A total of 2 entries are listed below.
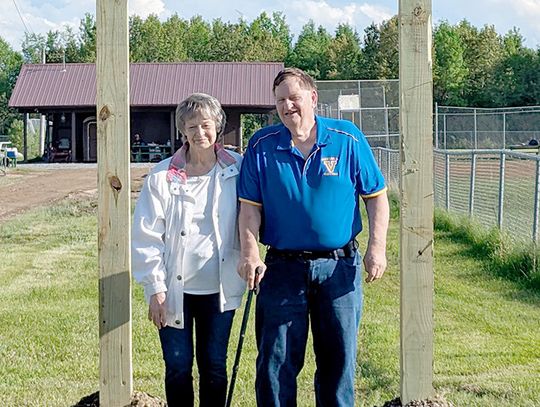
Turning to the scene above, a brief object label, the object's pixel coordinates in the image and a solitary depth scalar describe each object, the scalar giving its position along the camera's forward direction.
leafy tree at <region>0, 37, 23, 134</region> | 79.94
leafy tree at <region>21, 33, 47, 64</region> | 93.53
